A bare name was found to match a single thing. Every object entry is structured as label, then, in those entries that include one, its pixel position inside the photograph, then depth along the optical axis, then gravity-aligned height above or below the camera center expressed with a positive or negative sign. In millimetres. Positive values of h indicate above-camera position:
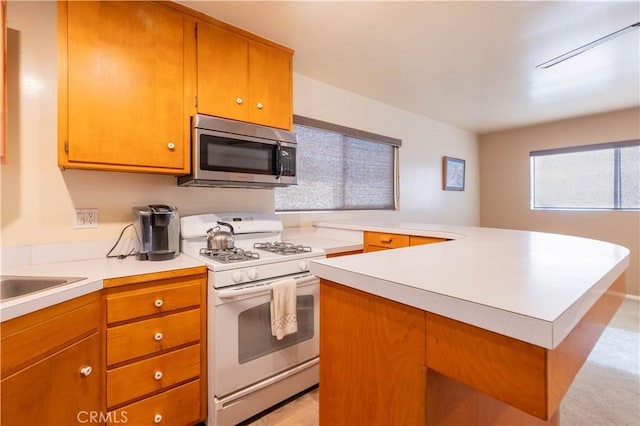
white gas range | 1462 -634
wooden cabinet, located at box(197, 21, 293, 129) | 1803 +883
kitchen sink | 1254 -314
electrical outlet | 1637 -40
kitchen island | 537 -271
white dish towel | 1593 -537
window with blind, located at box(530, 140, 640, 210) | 3639 +449
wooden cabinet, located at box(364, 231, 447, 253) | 2119 -224
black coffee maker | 1627 -124
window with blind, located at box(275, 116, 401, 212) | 2725 +431
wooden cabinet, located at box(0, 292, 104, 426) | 933 -554
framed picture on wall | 4301 +557
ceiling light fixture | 1978 +1223
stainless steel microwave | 1745 +365
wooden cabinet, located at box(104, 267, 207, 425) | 1287 -647
